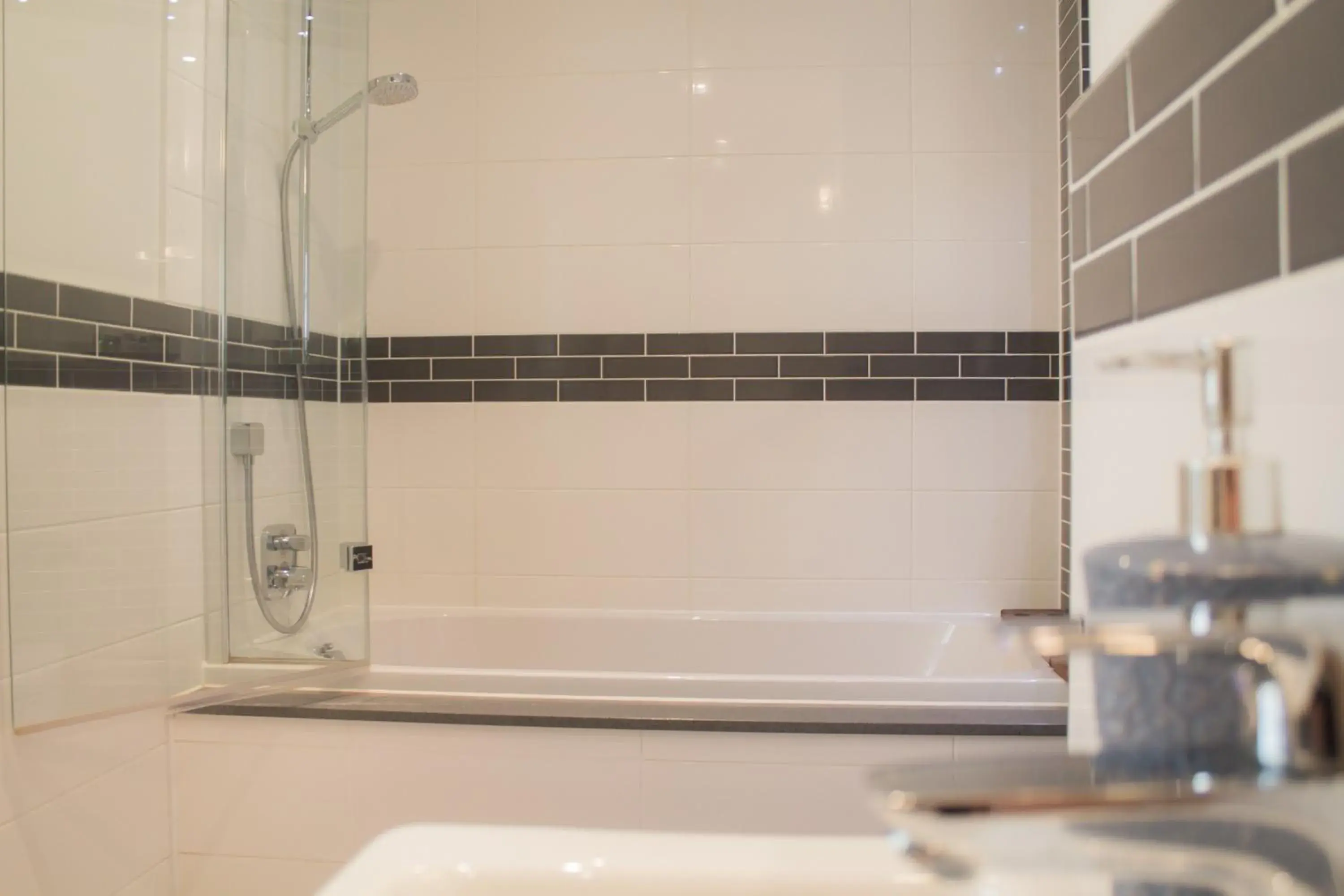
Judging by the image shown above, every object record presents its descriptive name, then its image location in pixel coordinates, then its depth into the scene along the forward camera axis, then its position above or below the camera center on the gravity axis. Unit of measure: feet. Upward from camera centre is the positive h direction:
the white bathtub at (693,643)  6.97 -1.62
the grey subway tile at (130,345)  4.72 +0.62
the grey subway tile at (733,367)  7.27 +0.70
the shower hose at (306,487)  5.38 -0.23
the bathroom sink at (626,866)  1.66 -0.83
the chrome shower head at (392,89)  5.84 +2.48
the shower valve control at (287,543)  5.47 -0.59
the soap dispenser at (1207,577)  0.94 -0.15
